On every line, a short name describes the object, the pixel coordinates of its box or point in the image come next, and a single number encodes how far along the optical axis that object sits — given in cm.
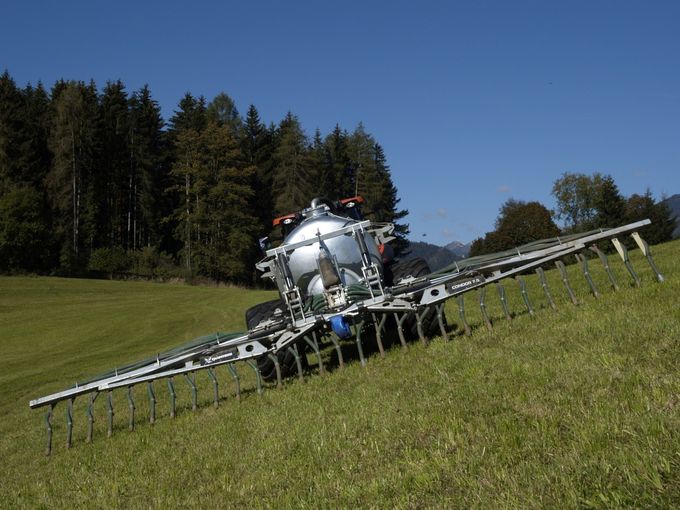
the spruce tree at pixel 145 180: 6194
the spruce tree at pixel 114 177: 5988
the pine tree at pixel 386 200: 7056
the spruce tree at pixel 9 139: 5125
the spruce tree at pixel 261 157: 6844
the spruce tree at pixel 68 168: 5356
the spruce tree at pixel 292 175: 6112
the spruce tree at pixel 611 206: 5994
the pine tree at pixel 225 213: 5588
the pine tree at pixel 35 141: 5366
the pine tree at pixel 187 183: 5775
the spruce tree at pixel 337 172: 7088
